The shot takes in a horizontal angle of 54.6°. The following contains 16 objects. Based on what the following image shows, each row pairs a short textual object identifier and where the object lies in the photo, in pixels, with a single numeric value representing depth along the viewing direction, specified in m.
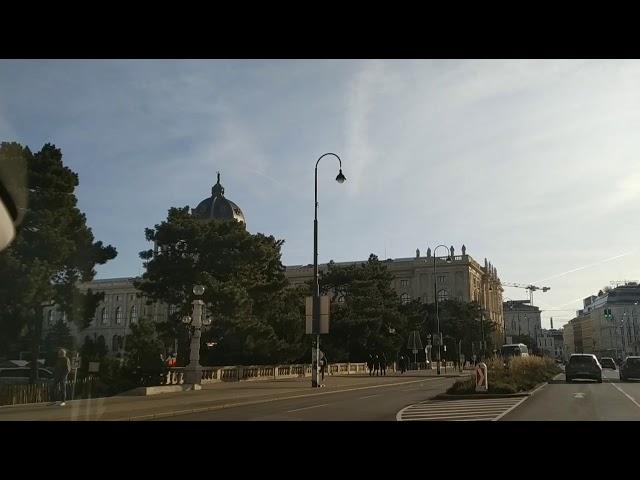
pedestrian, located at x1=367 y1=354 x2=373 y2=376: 59.63
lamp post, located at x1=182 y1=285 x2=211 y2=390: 28.98
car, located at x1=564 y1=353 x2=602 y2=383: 35.06
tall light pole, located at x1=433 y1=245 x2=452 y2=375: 50.95
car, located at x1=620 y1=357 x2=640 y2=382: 37.84
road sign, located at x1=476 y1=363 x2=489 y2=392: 23.00
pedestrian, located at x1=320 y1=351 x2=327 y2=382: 34.87
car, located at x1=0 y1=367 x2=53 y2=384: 31.31
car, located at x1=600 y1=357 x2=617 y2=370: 68.47
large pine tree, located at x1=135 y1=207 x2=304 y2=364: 38.03
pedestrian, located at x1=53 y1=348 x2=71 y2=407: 19.70
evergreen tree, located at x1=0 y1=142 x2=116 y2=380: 25.55
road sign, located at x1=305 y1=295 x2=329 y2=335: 30.41
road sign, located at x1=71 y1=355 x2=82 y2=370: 21.05
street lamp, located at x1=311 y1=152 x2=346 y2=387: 30.47
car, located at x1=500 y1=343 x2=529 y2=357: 60.00
